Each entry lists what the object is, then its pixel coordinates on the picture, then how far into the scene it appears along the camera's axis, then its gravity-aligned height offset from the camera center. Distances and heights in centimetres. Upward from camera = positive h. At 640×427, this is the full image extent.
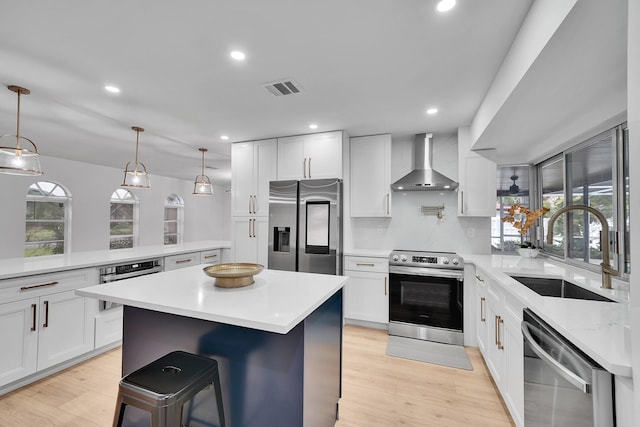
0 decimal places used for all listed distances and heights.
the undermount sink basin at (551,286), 193 -48
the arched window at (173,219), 746 -1
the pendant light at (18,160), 220 +48
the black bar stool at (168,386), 110 -71
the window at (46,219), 470 -2
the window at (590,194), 186 +24
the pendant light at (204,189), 396 +44
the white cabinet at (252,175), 375 +62
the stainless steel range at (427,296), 297 -85
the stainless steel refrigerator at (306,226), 331 -7
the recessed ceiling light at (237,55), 187 +114
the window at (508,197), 330 +29
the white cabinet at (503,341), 165 -87
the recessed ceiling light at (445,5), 141 +113
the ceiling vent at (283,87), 228 +114
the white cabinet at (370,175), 356 +59
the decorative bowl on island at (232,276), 158 -34
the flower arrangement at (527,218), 264 +3
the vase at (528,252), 281 -32
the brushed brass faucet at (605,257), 161 -21
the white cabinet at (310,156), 343 +83
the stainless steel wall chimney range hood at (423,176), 333 +55
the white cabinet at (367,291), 332 -88
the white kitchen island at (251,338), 127 -63
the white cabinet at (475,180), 317 +48
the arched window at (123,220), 605 -4
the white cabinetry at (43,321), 211 -88
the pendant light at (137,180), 321 +46
